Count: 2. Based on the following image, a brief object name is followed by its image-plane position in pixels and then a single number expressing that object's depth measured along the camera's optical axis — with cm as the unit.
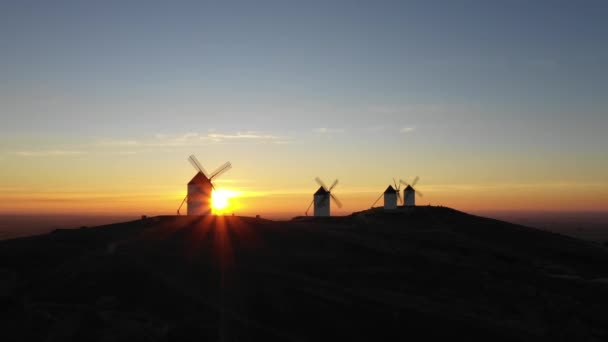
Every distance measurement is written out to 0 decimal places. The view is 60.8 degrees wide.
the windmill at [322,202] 10948
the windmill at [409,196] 11900
